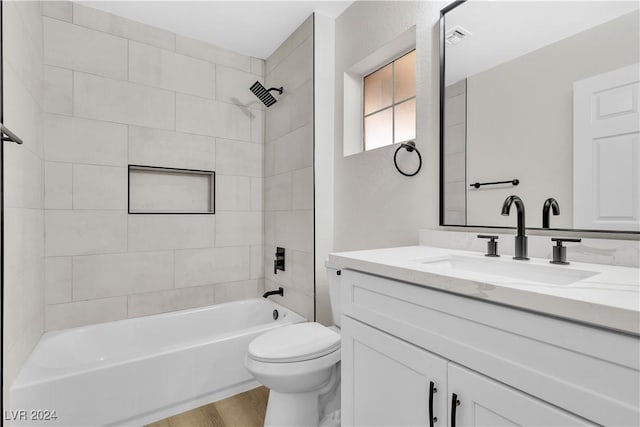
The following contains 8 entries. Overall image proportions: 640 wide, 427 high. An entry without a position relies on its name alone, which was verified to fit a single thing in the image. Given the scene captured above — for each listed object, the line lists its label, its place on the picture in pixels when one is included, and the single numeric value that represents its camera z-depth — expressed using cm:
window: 185
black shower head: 246
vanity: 60
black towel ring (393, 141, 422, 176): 164
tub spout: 255
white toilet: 146
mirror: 101
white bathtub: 148
